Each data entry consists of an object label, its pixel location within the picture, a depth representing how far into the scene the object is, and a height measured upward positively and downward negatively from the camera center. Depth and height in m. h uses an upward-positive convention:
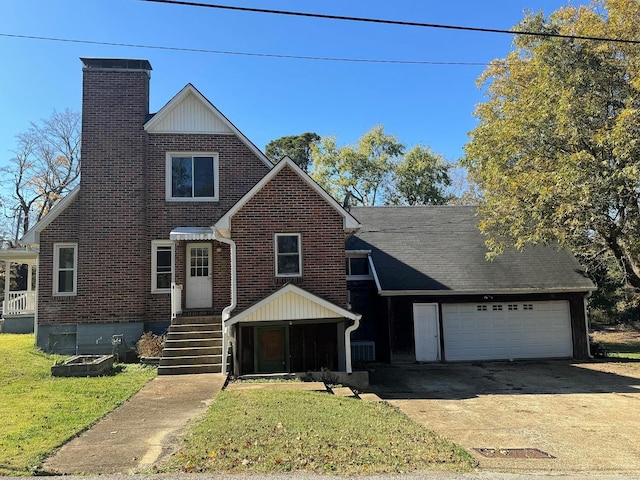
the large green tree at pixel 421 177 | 37.59 +8.58
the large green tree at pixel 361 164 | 38.44 +9.92
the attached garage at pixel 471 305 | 17.08 -0.64
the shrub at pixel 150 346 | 14.19 -1.45
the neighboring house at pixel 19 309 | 19.95 -0.39
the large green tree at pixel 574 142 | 13.89 +4.41
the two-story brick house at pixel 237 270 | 12.88 +0.70
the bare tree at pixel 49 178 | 39.31 +9.62
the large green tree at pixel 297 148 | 47.16 +14.06
